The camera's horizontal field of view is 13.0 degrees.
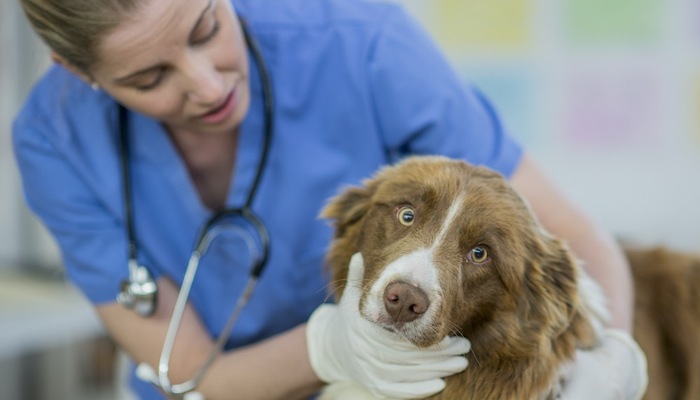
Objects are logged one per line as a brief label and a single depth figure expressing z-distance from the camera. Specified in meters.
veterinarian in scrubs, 2.63
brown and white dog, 2.48
